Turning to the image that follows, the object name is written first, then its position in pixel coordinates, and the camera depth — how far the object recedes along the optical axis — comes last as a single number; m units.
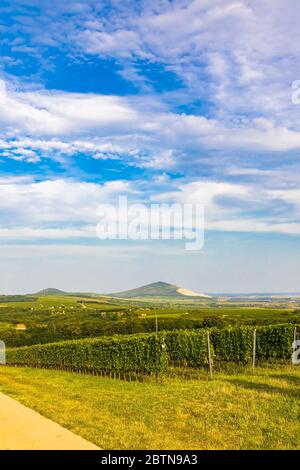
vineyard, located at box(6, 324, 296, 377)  26.12
